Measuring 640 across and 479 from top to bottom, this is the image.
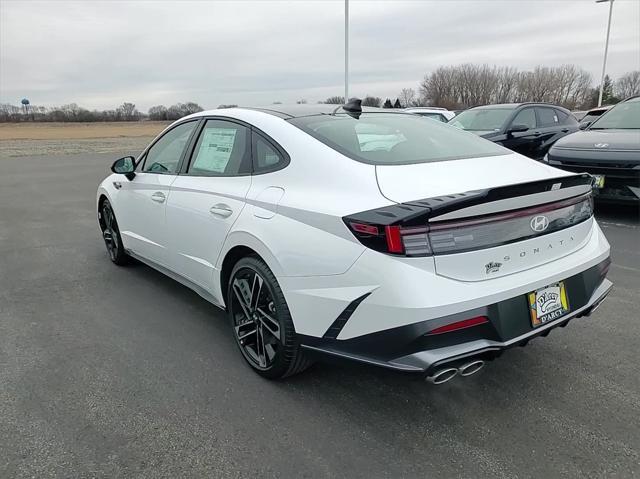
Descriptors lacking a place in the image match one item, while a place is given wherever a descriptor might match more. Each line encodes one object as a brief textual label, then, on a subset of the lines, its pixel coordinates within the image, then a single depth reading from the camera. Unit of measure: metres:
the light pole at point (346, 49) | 20.59
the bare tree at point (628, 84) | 80.44
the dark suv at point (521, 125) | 9.38
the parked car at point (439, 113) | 14.35
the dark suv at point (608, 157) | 6.25
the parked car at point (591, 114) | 11.55
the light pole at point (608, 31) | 30.88
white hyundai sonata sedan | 2.15
